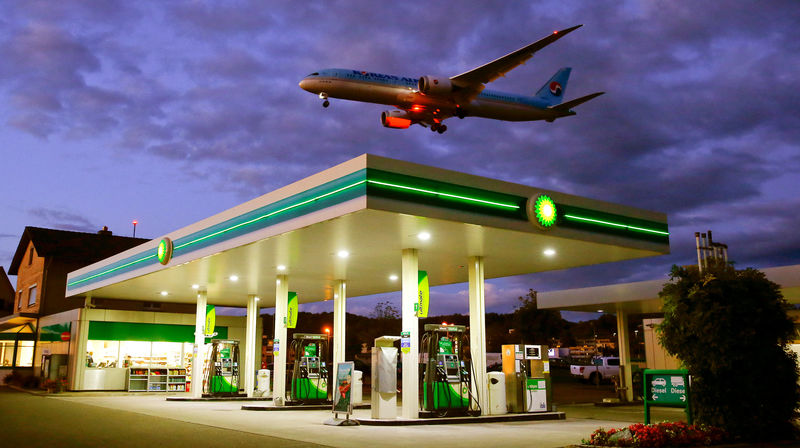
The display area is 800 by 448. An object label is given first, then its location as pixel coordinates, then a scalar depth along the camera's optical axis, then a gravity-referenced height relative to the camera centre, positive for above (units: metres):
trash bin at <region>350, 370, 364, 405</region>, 17.69 -0.48
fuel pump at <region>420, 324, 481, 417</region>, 15.38 -0.19
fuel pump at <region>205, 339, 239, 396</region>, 24.06 -0.04
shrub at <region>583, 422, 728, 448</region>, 10.01 -1.01
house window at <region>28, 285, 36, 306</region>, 39.03 +4.16
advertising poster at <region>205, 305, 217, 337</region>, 24.75 +1.82
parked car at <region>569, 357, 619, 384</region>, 37.53 -0.17
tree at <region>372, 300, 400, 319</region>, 78.38 +6.20
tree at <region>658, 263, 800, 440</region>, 10.50 +0.19
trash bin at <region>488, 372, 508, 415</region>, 16.08 -0.62
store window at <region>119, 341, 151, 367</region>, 30.35 +0.71
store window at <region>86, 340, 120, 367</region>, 29.66 +0.73
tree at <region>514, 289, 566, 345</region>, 72.88 +4.55
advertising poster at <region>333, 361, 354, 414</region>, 14.52 -0.46
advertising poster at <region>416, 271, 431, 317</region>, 15.13 +1.59
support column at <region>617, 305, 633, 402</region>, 23.59 +0.48
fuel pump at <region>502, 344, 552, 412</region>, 16.72 -0.27
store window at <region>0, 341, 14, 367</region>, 39.44 +0.96
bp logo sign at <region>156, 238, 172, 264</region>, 19.09 +3.21
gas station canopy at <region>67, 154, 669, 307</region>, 12.37 +2.79
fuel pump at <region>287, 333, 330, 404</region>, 20.56 -0.20
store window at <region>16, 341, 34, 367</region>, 38.25 +0.88
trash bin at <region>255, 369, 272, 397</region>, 23.53 -0.49
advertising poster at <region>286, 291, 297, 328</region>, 20.96 +1.69
